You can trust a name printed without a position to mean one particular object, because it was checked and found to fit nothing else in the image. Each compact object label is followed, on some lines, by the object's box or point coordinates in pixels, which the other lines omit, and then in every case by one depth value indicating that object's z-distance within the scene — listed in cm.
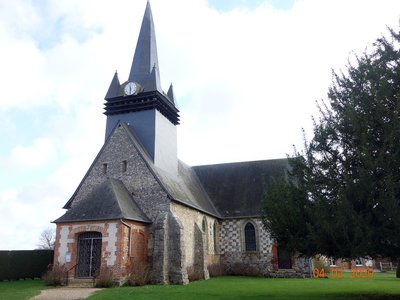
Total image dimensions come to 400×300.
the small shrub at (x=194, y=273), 2017
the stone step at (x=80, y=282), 1702
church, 1784
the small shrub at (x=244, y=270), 2539
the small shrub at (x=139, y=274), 1717
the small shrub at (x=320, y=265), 2644
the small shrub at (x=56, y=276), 1711
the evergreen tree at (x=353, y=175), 1056
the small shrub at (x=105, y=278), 1636
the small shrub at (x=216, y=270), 2369
